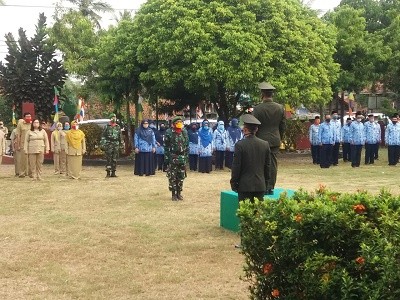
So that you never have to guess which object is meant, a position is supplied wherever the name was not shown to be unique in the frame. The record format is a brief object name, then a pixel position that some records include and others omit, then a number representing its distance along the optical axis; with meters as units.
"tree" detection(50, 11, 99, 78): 28.84
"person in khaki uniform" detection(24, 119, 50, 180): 19.14
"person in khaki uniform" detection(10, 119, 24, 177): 20.52
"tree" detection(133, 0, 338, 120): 22.03
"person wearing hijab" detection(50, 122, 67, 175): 20.97
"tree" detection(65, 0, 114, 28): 43.62
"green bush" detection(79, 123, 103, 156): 26.19
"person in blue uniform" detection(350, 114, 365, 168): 23.27
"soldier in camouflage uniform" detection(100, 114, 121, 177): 19.27
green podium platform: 10.44
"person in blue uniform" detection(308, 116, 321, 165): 24.56
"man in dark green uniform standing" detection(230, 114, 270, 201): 8.58
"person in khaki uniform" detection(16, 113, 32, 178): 20.12
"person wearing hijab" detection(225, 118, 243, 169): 22.62
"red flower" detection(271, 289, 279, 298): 5.30
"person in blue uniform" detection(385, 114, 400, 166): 23.64
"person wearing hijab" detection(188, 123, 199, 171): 22.08
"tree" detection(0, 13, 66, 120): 27.89
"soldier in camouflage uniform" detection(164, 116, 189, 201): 13.97
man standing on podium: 9.74
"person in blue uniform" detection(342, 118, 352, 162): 24.42
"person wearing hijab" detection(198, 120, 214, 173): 21.88
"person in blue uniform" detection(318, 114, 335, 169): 23.20
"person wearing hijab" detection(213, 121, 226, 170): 22.69
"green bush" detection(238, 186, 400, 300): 4.60
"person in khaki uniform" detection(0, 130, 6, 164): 20.31
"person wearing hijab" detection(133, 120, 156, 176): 20.58
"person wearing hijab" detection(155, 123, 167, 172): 22.20
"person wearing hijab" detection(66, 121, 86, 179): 19.55
